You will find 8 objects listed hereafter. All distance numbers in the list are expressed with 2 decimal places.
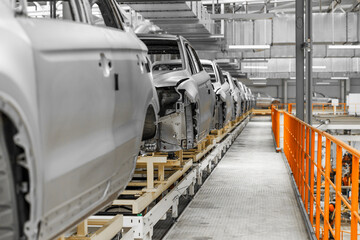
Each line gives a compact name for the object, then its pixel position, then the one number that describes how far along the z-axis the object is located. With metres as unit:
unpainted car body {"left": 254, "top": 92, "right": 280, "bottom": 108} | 40.80
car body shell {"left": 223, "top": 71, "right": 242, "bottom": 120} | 12.62
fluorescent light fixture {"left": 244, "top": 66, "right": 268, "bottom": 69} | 30.99
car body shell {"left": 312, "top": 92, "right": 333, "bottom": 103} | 41.47
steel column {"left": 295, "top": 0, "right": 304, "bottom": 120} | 8.91
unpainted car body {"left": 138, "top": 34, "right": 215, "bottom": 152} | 5.86
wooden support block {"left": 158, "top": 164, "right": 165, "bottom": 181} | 6.27
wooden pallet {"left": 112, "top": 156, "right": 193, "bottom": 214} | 4.96
